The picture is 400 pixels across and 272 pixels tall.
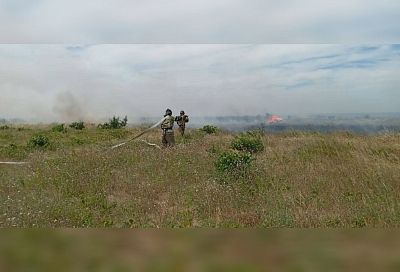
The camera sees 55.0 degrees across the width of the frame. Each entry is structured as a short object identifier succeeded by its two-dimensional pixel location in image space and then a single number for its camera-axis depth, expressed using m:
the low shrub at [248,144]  11.77
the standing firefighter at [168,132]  13.11
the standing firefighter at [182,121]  16.12
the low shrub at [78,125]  28.24
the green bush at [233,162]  7.73
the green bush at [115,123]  28.89
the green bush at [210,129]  20.70
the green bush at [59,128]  24.66
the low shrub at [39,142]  14.28
